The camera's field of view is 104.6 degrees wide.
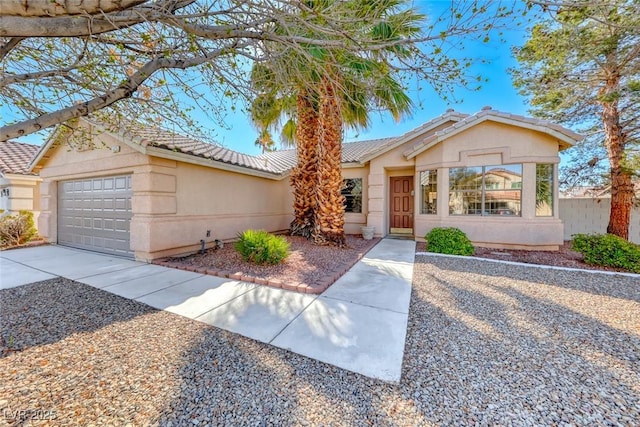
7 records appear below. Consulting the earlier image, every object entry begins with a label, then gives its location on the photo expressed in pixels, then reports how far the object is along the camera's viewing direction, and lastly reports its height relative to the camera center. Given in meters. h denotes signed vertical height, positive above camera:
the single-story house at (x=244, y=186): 6.94 +0.81
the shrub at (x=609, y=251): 6.02 -0.97
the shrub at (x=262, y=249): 6.19 -1.00
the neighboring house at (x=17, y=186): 11.59 +0.99
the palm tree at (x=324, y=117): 4.52 +2.47
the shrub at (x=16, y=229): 9.20 -0.87
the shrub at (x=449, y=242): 7.77 -0.98
